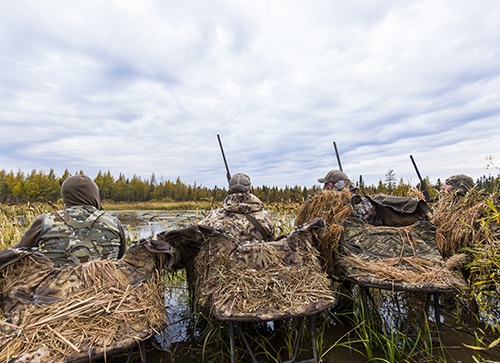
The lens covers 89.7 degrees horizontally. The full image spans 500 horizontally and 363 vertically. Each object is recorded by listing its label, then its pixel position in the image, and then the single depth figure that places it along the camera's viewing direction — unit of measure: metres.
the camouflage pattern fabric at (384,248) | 2.76
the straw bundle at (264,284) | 2.41
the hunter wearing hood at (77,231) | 2.57
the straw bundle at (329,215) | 3.36
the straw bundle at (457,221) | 3.43
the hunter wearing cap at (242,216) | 3.45
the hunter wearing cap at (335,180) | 4.57
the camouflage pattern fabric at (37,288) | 1.87
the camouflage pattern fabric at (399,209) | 3.50
